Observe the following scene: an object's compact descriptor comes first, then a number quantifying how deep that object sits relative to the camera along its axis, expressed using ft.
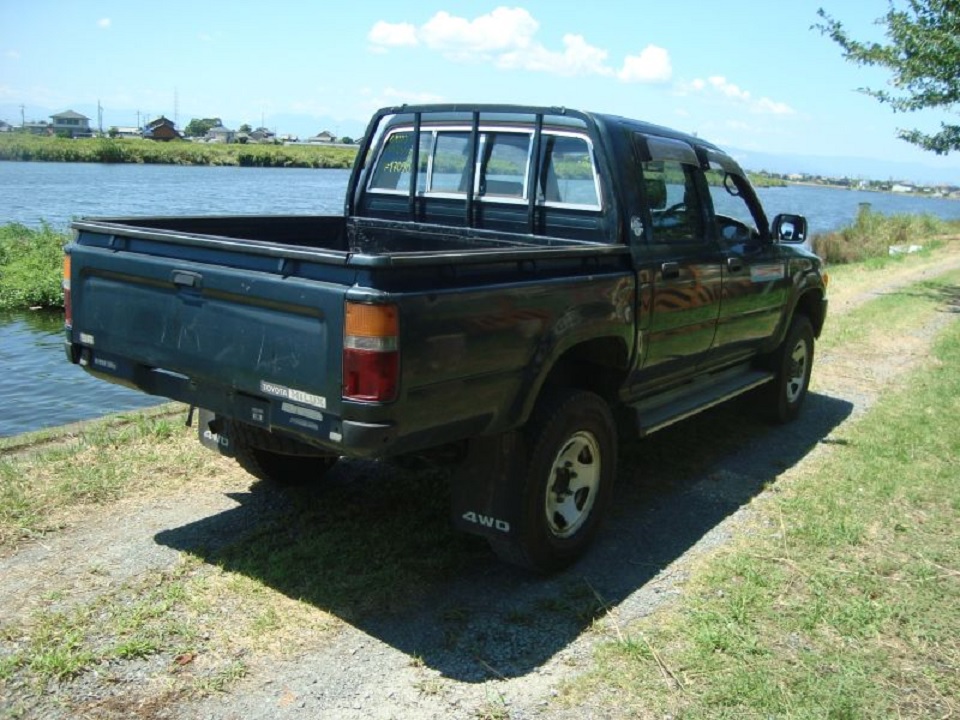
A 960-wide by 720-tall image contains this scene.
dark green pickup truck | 10.71
